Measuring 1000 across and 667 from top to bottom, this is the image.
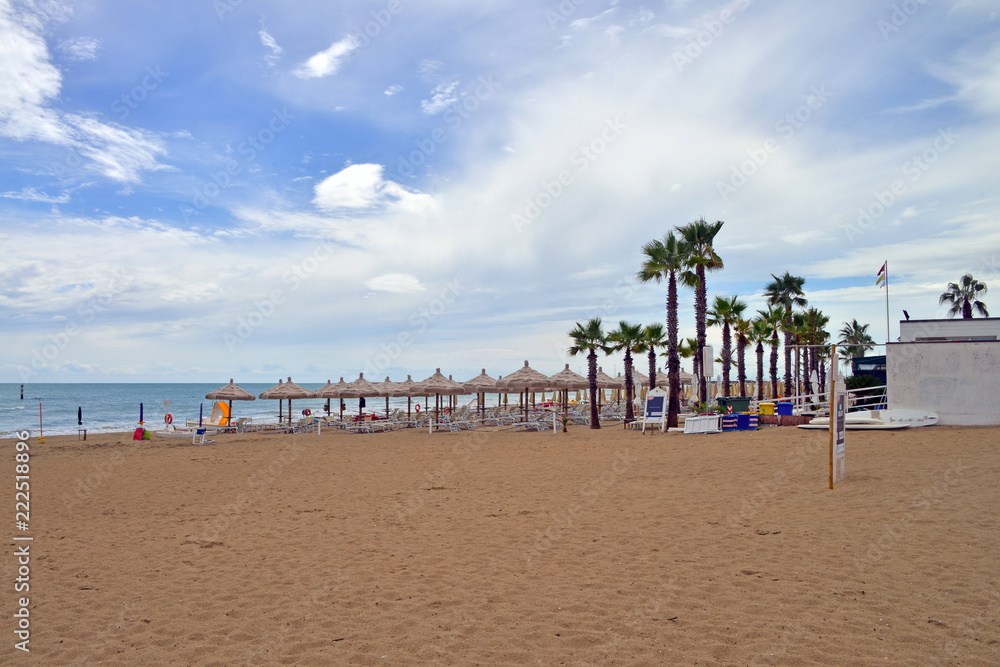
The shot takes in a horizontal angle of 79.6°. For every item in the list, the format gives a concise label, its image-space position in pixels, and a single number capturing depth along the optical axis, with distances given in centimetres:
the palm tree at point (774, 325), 3131
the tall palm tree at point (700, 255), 2219
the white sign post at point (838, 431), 811
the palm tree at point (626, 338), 2356
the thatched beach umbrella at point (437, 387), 2612
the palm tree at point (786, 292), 3441
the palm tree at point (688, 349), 3148
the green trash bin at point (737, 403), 1992
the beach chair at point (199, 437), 2068
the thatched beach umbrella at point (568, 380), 2483
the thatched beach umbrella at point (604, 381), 2867
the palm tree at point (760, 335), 3209
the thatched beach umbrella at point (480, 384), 2691
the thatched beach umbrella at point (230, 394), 2717
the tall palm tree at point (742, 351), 3089
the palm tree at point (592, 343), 2194
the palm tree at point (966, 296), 3447
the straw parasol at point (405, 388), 2717
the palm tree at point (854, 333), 5488
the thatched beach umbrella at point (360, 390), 2750
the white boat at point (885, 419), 1515
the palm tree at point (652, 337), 2441
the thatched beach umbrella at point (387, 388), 2764
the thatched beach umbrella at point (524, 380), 2349
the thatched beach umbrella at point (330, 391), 2783
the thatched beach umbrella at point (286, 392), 2730
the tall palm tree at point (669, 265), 2197
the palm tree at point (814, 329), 3331
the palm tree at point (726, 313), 2727
